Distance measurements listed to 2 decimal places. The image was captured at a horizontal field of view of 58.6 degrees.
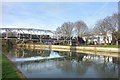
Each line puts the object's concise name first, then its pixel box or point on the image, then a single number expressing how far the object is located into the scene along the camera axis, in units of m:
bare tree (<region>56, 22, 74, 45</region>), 62.62
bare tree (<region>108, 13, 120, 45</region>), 36.75
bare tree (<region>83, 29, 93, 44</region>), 53.03
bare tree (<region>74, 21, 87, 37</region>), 59.06
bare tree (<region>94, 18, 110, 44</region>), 40.39
